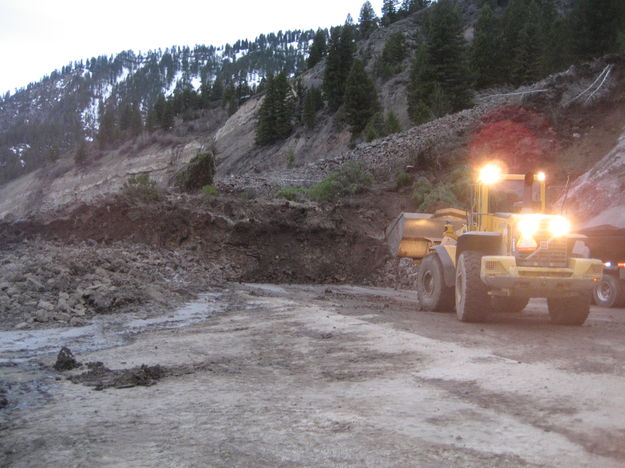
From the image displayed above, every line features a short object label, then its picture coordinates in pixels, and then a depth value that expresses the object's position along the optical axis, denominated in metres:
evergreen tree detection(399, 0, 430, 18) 94.19
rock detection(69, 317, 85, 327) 9.68
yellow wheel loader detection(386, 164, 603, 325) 8.59
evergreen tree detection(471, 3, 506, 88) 48.19
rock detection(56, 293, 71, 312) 10.27
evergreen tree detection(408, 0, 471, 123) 43.09
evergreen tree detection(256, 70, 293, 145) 59.41
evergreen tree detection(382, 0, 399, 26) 92.25
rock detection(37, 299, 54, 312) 10.08
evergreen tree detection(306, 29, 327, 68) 86.81
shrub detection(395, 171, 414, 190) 27.38
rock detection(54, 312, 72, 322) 9.81
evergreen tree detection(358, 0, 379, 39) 93.00
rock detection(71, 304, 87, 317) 10.29
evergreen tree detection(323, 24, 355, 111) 59.00
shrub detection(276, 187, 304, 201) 25.82
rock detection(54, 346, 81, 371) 6.54
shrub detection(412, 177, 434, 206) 25.19
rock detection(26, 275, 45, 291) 11.22
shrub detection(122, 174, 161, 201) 22.05
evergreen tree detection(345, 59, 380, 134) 49.38
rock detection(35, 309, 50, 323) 9.64
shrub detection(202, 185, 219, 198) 24.52
